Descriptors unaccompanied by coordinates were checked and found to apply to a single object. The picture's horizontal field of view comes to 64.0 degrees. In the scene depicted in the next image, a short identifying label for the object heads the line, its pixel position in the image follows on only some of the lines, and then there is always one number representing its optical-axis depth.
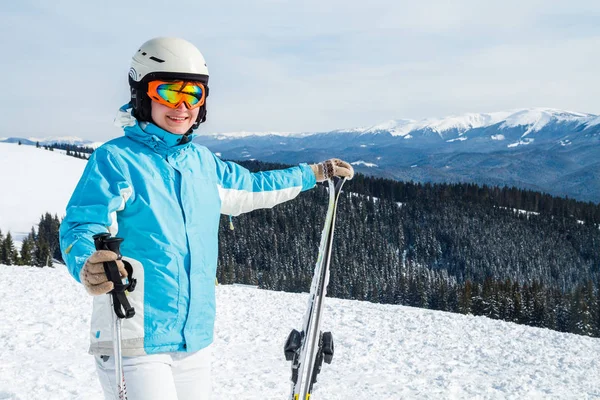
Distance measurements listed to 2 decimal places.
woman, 2.22
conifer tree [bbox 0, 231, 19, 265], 52.84
